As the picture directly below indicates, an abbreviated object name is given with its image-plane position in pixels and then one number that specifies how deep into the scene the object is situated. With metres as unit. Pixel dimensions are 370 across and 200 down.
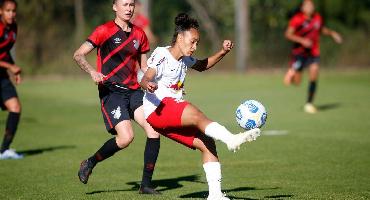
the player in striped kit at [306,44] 33.84
